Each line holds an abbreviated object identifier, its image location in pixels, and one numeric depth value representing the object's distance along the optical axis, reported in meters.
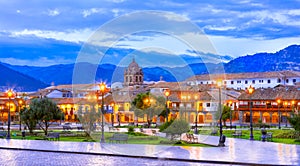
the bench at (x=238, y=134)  34.72
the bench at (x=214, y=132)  38.65
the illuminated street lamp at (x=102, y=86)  29.97
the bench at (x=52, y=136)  31.78
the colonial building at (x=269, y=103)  65.75
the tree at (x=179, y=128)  29.00
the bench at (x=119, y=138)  28.12
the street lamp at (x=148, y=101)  56.37
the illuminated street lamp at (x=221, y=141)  25.85
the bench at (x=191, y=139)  29.05
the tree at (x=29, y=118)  37.56
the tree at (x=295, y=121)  29.61
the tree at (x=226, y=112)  54.75
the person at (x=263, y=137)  29.20
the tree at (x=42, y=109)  37.28
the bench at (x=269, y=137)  30.14
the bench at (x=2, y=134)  34.52
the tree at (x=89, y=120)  37.59
